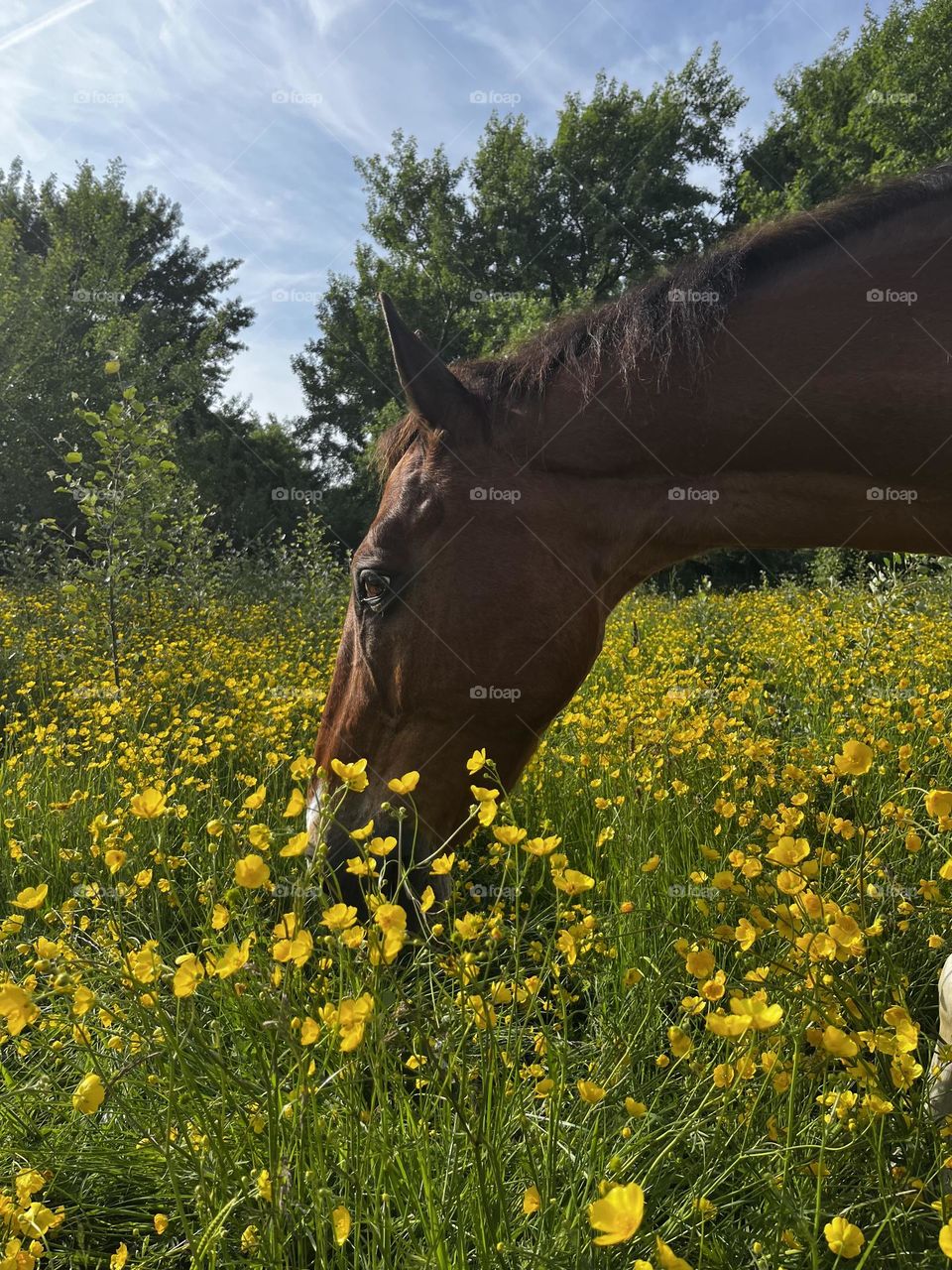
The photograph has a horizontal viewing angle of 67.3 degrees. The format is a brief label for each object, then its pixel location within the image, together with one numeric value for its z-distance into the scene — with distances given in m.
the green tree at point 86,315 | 14.25
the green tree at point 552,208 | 24.89
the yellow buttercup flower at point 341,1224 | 0.90
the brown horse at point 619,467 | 1.83
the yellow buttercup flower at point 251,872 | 0.96
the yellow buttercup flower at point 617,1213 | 0.57
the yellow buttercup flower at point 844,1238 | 0.78
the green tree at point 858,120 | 17.52
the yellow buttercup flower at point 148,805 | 1.25
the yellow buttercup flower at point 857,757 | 1.08
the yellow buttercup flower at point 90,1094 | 0.91
